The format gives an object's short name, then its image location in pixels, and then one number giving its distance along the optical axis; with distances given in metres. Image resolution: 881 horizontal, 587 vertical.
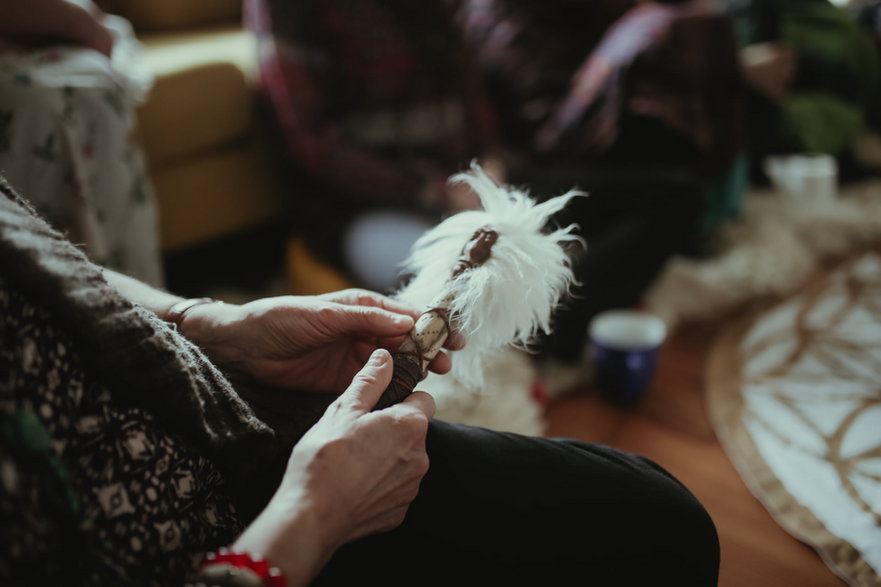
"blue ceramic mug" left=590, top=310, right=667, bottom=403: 1.12
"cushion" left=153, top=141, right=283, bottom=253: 1.34
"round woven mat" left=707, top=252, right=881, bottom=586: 0.86
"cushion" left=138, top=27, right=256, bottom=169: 1.25
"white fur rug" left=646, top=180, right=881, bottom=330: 1.47
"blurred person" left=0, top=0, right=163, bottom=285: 0.81
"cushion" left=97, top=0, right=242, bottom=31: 1.65
